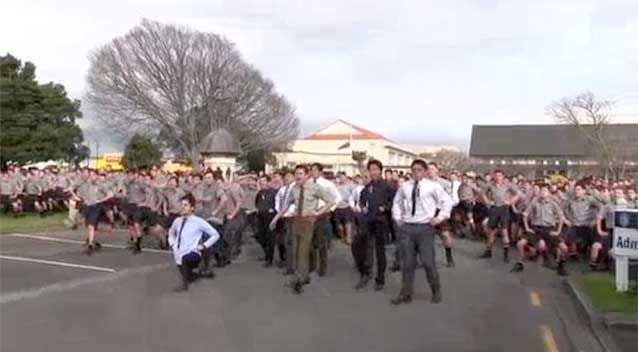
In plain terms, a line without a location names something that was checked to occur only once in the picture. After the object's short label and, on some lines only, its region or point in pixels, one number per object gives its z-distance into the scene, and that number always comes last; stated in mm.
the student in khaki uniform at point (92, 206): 17031
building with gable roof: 109375
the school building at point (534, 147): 86925
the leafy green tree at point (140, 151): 70250
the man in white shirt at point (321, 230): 13039
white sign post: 12047
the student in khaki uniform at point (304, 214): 12273
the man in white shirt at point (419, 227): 11156
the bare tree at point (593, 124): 65225
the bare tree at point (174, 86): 69062
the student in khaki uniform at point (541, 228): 15720
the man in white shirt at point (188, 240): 12266
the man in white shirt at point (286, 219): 13320
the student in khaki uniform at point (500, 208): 17891
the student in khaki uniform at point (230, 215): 15656
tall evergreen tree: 58094
